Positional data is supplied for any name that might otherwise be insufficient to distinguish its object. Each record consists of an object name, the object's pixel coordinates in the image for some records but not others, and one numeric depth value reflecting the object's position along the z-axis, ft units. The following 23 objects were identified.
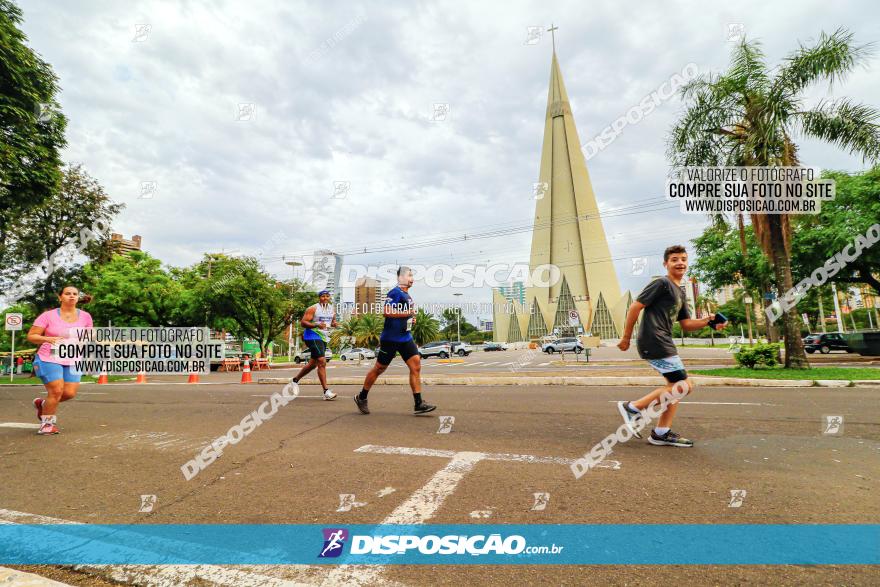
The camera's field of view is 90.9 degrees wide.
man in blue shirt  19.69
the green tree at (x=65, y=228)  69.26
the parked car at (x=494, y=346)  230.68
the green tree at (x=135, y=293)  98.73
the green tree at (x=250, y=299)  105.70
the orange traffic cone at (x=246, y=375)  46.95
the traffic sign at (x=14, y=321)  56.08
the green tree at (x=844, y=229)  57.11
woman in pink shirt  16.87
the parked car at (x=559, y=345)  148.25
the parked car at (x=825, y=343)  100.22
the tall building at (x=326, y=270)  126.10
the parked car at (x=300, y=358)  124.88
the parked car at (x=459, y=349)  160.35
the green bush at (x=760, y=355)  44.91
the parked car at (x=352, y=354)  146.08
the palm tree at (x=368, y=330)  177.68
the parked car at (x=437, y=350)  149.59
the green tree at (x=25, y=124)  33.04
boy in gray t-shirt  14.03
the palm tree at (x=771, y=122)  38.83
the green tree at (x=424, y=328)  199.41
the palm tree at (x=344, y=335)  179.01
